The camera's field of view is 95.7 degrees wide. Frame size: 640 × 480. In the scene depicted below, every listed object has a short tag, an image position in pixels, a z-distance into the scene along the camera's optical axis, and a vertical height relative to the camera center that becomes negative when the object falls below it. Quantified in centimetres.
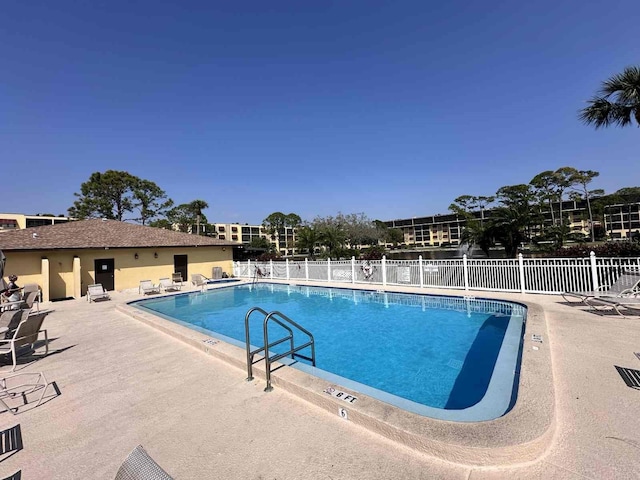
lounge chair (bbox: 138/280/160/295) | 1518 -156
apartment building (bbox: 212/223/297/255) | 8862 +655
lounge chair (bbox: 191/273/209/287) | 1656 -140
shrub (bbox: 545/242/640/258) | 1055 -64
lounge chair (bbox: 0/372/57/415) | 375 -178
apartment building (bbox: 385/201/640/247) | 5869 +411
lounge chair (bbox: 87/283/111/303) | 1335 -151
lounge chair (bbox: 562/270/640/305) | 690 -138
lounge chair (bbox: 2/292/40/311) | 879 -120
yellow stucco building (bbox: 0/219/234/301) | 1435 +30
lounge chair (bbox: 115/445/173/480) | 135 -102
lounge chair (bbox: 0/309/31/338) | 528 -112
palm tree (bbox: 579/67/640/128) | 1108 +529
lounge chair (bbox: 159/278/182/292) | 1636 -161
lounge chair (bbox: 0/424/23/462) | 280 -176
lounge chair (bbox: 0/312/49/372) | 473 -116
